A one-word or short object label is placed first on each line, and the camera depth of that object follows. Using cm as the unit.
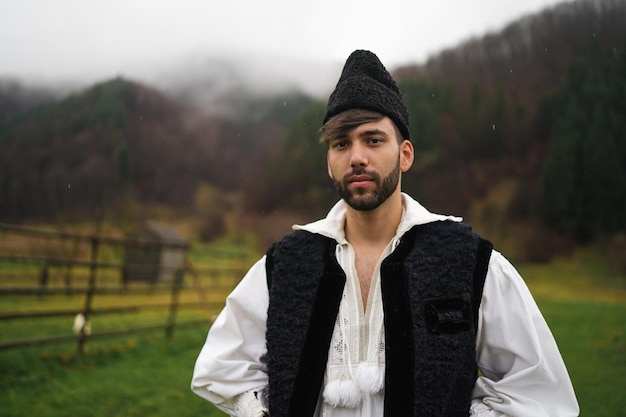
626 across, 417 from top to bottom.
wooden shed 2266
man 128
